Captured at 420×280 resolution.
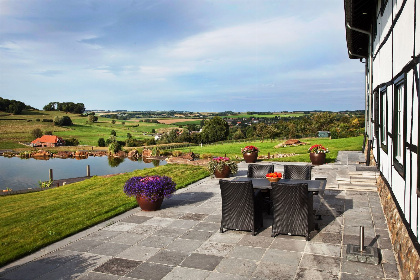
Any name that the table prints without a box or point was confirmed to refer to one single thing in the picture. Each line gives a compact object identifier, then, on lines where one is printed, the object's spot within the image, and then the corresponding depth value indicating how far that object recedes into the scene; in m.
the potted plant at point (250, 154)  14.86
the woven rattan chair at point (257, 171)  7.73
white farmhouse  3.58
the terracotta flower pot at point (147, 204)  7.18
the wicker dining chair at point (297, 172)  7.36
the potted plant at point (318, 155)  13.49
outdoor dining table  5.91
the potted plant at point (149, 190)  7.08
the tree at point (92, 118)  89.69
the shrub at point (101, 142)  64.62
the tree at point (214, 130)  60.91
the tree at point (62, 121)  82.32
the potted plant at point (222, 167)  11.12
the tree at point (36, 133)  71.75
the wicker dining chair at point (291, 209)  5.26
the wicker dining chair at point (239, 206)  5.57
